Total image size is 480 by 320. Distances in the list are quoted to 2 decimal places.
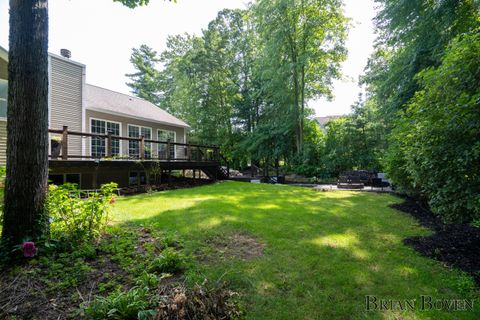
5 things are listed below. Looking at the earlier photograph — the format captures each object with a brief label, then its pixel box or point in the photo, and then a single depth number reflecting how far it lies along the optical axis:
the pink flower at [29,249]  2.83
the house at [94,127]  8.62
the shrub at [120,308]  1.95
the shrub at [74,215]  3.34
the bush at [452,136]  3.15
